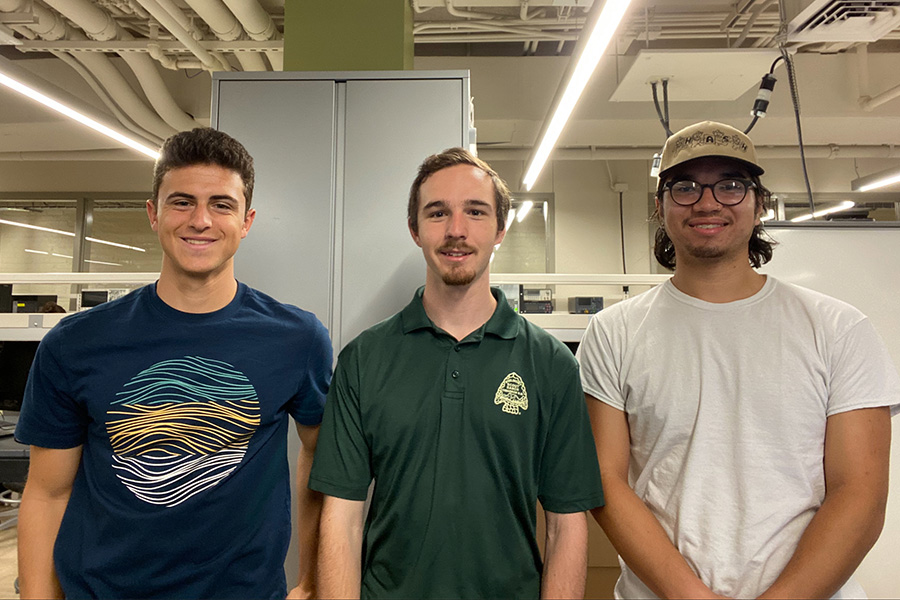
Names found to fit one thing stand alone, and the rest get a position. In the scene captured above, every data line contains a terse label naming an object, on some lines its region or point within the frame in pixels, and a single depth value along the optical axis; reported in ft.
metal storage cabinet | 6.47
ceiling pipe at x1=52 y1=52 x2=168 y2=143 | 14.75
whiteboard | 6.20
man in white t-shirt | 3.66
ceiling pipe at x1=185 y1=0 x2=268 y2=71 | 11.51
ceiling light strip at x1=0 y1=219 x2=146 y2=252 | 21.90
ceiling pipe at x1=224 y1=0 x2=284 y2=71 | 11.65
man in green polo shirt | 3.60
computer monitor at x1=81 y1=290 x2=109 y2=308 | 11.08
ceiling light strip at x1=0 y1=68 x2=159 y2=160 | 10.10
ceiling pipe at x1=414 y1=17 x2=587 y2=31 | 13.17
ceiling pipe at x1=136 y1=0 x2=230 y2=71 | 11.40
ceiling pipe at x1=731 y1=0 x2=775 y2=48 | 12.73
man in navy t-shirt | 3.83
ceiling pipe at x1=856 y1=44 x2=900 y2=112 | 14.85
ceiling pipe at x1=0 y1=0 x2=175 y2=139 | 12.26
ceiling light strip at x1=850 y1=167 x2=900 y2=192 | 16.12
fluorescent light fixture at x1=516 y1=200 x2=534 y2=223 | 21.39
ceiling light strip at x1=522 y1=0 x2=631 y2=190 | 7.15
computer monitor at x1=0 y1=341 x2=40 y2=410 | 10.43
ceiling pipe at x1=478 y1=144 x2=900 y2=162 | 18.25
